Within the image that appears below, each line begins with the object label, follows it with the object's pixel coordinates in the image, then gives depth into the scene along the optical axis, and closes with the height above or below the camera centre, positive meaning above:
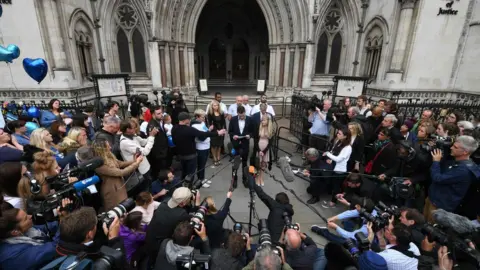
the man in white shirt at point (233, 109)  6.54 -1.05
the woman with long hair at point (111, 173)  3.13 -1.37
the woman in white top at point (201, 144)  5.05 -1.54
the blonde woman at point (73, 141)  3.68 -1.11
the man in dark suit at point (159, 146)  4.66 -1.45
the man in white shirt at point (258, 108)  6.45 -0.95
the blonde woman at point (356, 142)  4.38 -1.24
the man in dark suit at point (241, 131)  5.34 -1.30
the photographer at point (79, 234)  1.75 -1.23
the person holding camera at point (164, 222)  2.50 -1.57
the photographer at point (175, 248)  2.12 -1.59
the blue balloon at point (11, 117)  6.13 -1.26
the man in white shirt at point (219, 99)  6.55 -0.72
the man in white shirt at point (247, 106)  6.76 -0.96
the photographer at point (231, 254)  2.09 -1.64
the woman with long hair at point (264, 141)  5.13 -1.49
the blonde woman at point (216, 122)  6.16 -1.30
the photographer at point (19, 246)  1.73 -1.35
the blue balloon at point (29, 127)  4.89 -1.18
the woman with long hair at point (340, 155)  4.25 -1.45
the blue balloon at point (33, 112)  6.07 -1.11
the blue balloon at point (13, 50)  4.88 +0.39
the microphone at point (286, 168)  4.36 -1.74
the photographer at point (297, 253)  2.28 -1.76
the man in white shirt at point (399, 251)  2.12 -1.64
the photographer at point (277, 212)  2.95 -1.75
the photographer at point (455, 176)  2.99 -1.27
